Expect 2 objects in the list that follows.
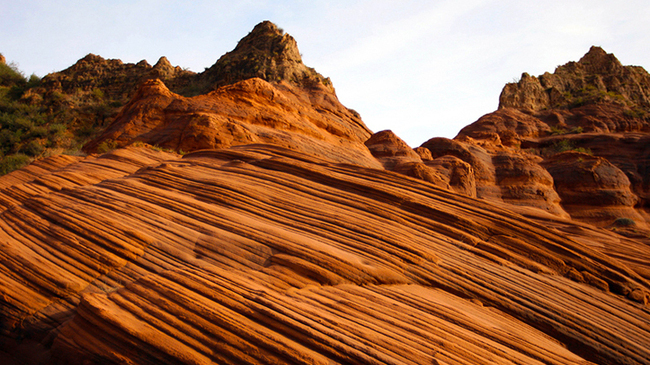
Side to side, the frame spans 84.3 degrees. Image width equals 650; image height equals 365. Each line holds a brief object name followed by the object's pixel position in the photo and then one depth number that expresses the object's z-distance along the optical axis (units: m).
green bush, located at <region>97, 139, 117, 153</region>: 13.87
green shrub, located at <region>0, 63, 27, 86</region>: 33.25
